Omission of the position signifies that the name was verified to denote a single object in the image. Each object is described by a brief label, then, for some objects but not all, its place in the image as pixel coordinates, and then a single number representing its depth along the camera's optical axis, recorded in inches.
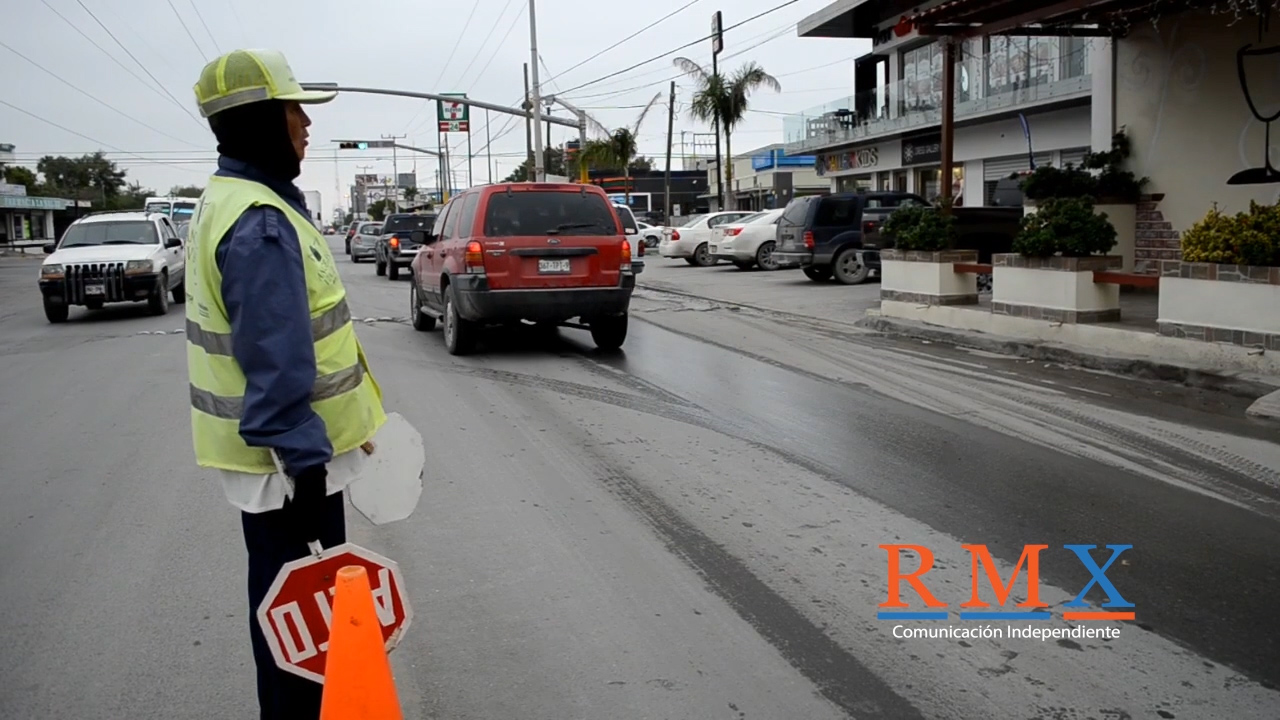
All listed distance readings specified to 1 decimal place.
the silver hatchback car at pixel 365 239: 1542.8
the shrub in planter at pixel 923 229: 549.0
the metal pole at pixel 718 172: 1665.8
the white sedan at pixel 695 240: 1211.9
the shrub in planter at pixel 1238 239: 362.9
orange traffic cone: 108.0
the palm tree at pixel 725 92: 1678.2
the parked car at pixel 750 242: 1066.7
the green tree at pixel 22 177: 3732.8
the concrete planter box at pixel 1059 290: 453.1
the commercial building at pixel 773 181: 2155.5
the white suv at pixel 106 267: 689.0
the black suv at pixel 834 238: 846.5
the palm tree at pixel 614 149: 2090.3
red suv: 458.6
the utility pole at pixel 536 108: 1419.8
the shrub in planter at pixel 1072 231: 452.4
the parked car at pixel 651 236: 1555.7
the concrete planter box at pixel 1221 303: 365.1
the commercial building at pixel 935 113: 1051.9
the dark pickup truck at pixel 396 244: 1132.5
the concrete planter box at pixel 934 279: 544.1
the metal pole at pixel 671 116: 2003.0
